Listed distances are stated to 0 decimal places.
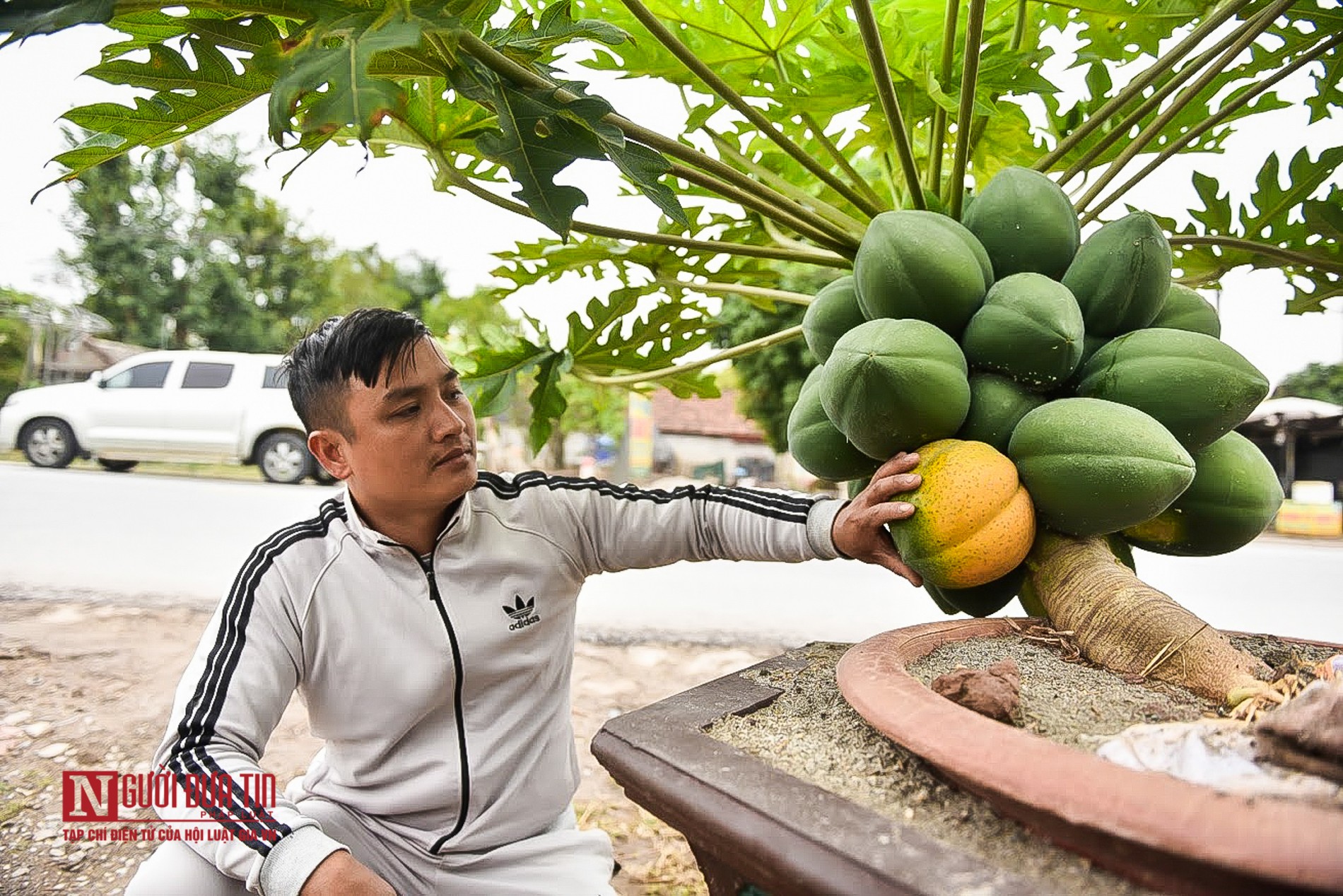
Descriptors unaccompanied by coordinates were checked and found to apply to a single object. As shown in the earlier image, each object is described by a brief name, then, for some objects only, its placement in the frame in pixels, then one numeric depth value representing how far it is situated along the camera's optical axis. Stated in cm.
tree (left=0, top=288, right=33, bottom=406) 2011
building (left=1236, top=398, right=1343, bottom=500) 1359
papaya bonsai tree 109
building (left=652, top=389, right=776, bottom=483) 2434
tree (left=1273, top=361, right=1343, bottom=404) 2247
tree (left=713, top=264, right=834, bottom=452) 1237
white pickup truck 1041
